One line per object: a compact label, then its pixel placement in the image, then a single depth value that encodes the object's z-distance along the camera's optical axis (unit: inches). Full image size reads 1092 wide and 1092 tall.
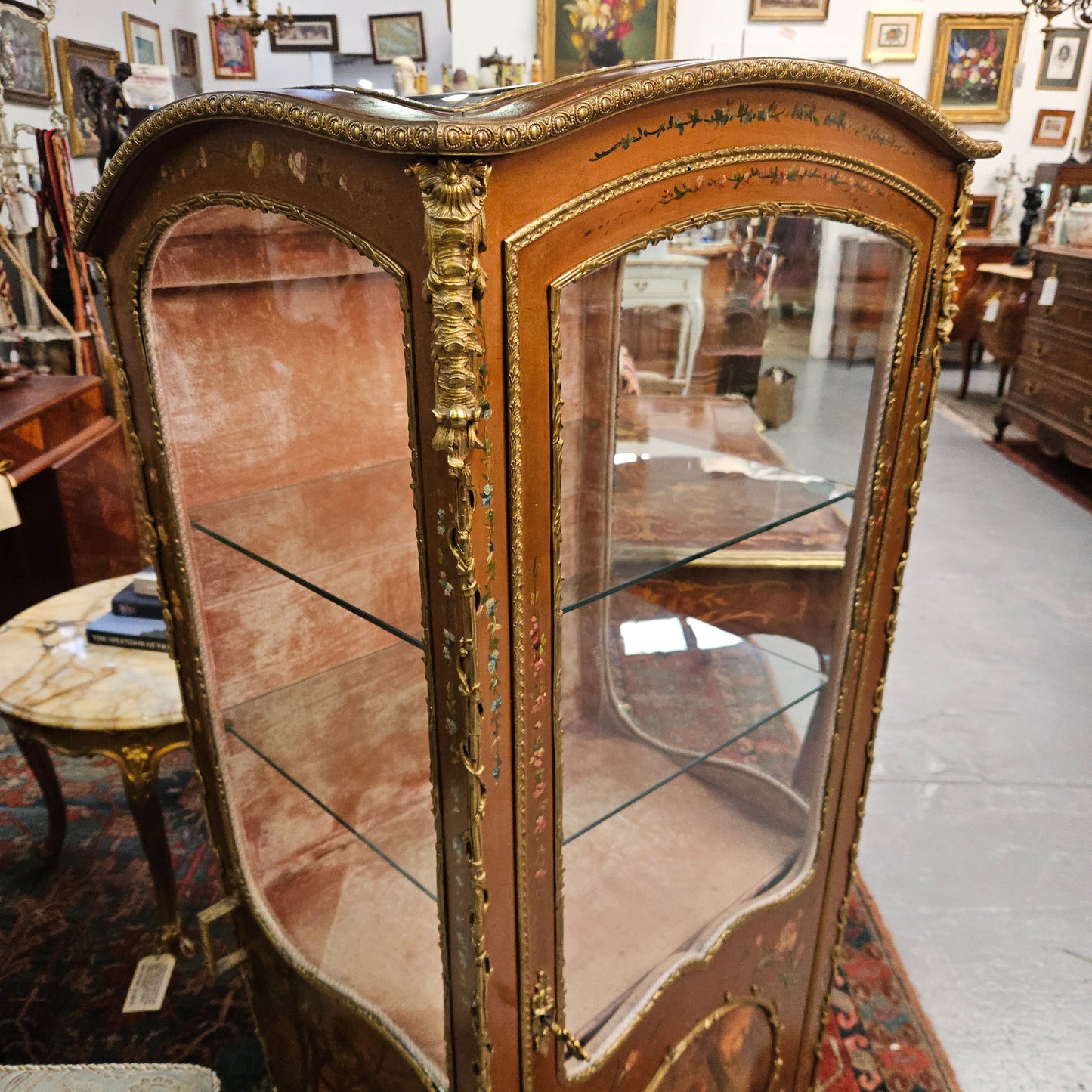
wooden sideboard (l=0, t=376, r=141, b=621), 111.6
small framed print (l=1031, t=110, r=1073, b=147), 294.0
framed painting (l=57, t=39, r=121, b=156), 184.5
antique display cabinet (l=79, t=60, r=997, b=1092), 27.4
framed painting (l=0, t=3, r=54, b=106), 157.9
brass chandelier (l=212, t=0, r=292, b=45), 217.6
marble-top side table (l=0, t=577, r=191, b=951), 70.2
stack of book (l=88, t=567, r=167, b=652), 78.3
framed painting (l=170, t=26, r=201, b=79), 269.6
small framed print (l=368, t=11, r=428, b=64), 325.7
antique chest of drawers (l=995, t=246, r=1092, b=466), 189.6
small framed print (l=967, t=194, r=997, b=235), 301.7
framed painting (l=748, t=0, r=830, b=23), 267.6
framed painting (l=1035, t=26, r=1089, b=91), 286.4
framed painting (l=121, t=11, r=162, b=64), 226.5
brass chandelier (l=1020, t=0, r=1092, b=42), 175.6
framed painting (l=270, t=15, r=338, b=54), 318.7
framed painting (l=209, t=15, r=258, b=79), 295.1
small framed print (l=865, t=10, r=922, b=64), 276.1
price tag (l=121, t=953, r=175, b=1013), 74.9
